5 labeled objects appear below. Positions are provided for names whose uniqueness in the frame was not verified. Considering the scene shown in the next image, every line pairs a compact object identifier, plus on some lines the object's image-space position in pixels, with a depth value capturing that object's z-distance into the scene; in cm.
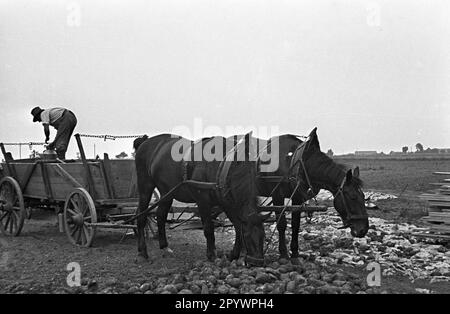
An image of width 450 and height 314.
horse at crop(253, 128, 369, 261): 646
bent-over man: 986
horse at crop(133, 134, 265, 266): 552
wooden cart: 821
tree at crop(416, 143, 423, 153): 6408
